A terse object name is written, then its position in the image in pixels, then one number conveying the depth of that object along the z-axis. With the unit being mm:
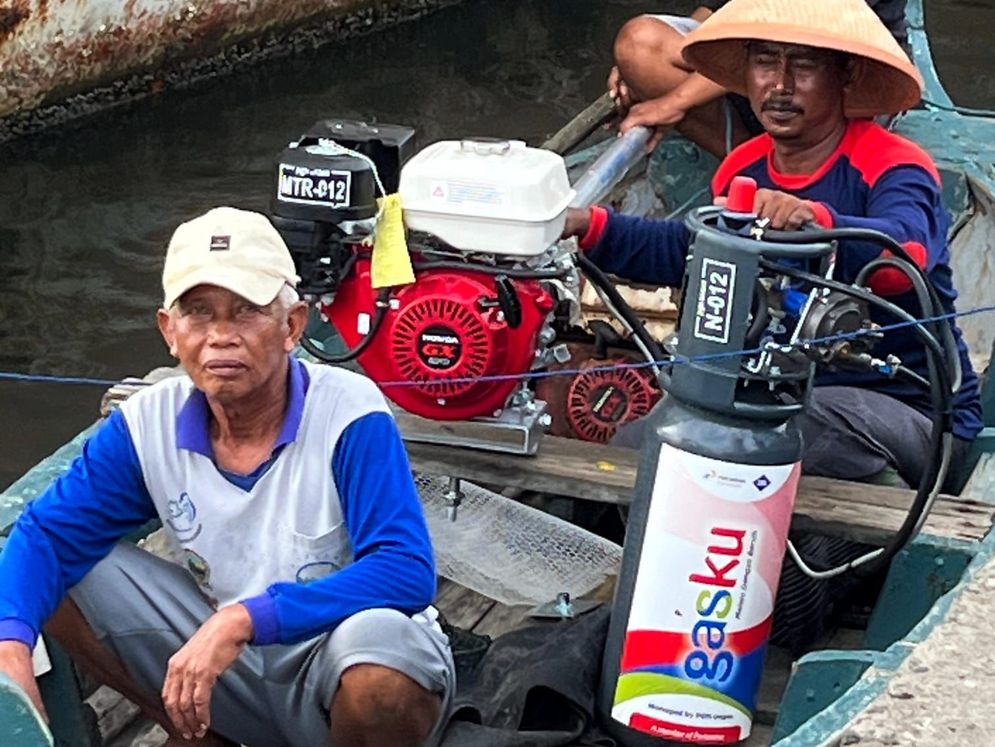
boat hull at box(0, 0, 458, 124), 9836
